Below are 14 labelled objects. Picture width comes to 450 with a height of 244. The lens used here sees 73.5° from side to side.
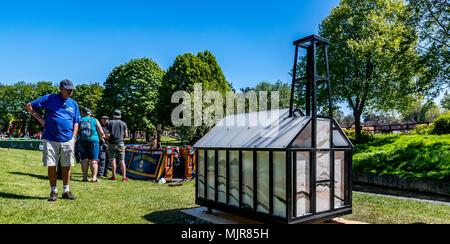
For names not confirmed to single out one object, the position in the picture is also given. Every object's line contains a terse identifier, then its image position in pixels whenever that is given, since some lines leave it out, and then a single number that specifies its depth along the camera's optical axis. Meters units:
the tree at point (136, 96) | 40.44
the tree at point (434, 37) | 15.78
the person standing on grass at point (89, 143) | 8.62
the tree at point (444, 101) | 70.78
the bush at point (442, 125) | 20.02
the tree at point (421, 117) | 88.25
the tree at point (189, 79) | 32.19
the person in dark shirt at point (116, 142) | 9.86
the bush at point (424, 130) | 21.76
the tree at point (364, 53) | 22.39
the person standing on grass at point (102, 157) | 10.30
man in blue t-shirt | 5.68
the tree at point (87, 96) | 53.31
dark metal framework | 4.25
